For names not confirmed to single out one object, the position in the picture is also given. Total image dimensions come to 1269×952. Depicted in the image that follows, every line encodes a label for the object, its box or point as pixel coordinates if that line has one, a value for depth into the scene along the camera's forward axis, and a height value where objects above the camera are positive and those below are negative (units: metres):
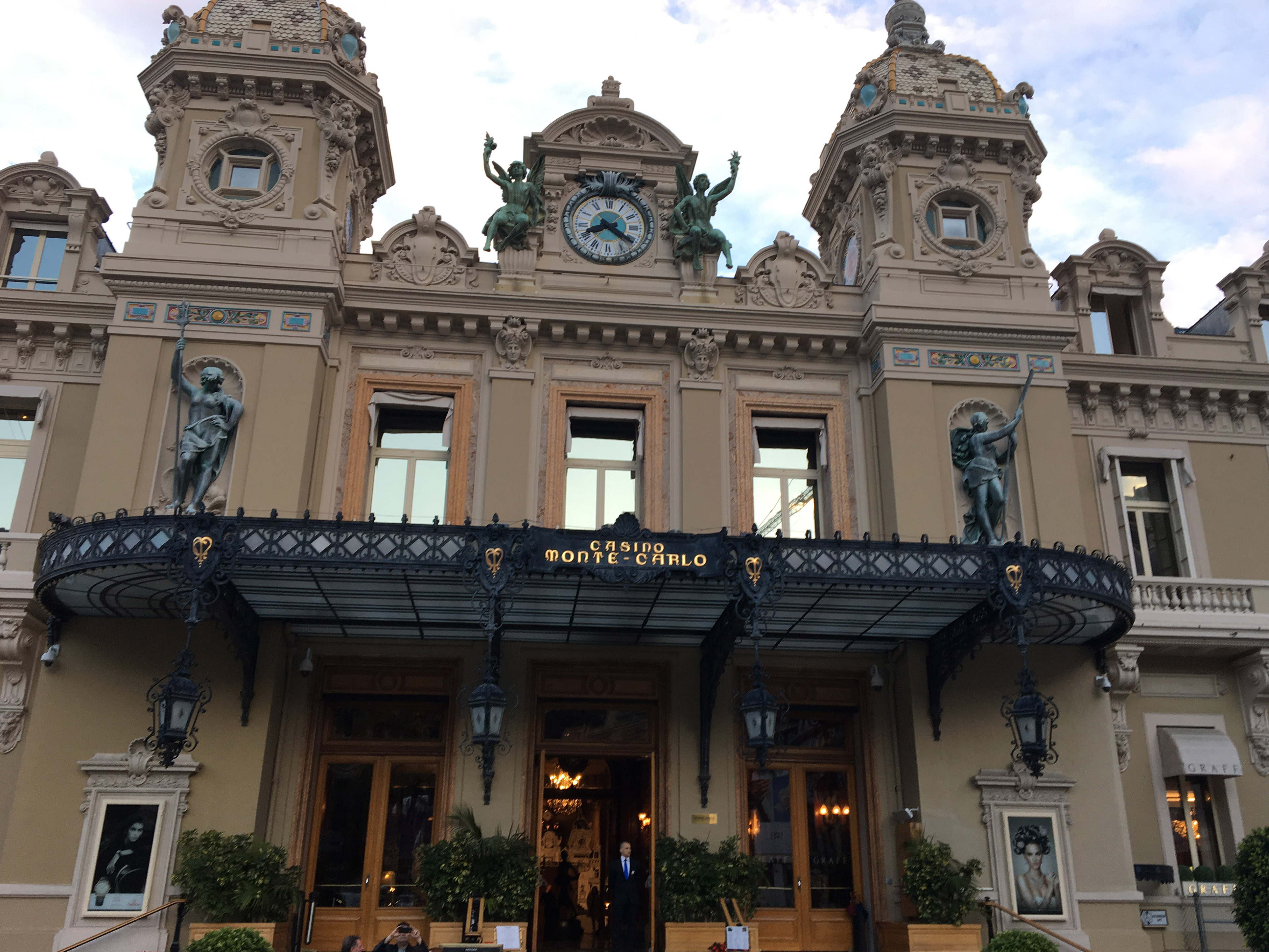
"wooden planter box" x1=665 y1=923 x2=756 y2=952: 14.48 -0.70
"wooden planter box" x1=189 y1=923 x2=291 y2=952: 13.98 -0.70
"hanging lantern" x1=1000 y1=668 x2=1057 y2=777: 14.39 +2.05
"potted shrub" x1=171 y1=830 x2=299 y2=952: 14.19 -0.15
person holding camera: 12.70 -0.70
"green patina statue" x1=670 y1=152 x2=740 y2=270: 19.61 +11.38
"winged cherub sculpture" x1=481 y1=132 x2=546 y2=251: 19.31 +11.38
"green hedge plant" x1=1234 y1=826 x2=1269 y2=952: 14.28 -0.01
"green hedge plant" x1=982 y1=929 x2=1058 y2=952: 12.99 -0.65
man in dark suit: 15.59 -0.33
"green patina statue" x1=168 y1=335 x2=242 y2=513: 16.50 +6.37
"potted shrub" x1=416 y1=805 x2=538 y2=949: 14.58 -0.06
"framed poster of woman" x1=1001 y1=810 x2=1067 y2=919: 15.84 +0.30
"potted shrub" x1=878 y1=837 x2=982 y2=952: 14.77 -0.22
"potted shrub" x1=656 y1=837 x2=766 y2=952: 14.56 -0.10
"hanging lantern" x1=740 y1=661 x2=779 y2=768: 13.79 +1.96
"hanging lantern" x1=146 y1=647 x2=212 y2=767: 13.23 +1.90
